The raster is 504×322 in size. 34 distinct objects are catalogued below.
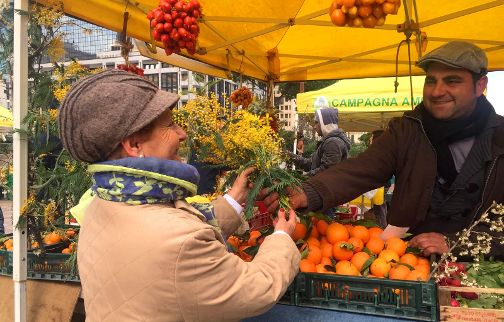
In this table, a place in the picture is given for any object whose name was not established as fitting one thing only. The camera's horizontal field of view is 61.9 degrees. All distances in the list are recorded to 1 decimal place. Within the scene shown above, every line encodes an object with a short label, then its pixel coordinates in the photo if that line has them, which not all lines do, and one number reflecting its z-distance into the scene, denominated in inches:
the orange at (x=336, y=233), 84.0
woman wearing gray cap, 47.6
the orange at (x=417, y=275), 69.9
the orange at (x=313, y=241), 83.5
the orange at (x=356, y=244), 81.6
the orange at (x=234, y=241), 88.9
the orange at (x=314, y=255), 78.9
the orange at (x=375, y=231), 87.1
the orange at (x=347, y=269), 73.9
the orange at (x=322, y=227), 88.0
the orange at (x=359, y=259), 76.9
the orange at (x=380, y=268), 72.9
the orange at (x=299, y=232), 85.2
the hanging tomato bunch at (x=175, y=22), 105.7
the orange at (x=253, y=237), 87.2
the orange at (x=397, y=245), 78.9
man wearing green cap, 90.1
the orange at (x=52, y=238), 112.4
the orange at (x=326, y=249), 81.8
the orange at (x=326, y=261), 79.2
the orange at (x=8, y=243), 116.6
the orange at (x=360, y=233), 85.4
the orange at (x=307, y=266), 74.7
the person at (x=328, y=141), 195.5
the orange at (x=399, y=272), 70.8
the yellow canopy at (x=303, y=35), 131.3
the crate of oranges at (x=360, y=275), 66.1
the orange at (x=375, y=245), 81.4
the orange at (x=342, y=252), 80.6
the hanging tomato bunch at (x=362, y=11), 92.7
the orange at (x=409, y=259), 75.8
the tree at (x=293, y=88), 791.0
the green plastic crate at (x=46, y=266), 98.8
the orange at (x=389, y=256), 75.3
